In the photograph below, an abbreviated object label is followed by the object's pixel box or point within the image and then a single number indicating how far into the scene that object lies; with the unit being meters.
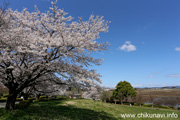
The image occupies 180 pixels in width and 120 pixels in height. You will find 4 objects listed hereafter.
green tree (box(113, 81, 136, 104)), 40.18
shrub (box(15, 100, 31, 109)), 11.44
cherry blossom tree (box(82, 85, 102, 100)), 46.09
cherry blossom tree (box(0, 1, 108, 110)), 6.77
